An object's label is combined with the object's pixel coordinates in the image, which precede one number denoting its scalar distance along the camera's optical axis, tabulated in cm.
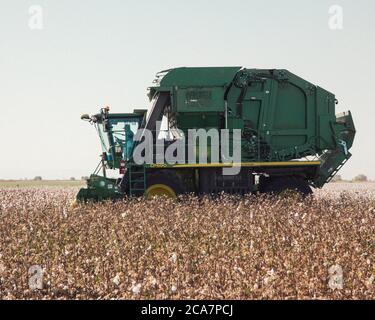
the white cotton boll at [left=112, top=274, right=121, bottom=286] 1605
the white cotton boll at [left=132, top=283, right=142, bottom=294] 1467
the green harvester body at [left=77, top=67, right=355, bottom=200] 3424
